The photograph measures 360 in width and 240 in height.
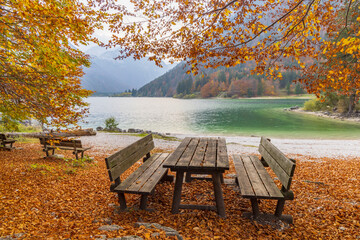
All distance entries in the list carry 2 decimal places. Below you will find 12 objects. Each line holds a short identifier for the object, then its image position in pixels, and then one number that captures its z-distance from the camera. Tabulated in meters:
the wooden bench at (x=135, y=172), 3.71
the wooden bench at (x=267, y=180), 3.49
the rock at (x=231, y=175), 6.55
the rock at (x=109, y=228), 3.16
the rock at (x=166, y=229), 2.99
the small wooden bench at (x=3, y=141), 10.72
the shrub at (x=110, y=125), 27.50
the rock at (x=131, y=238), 2.71
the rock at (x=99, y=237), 2.79
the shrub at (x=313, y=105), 46.92
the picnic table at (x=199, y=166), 3.76
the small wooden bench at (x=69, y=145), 9.09
